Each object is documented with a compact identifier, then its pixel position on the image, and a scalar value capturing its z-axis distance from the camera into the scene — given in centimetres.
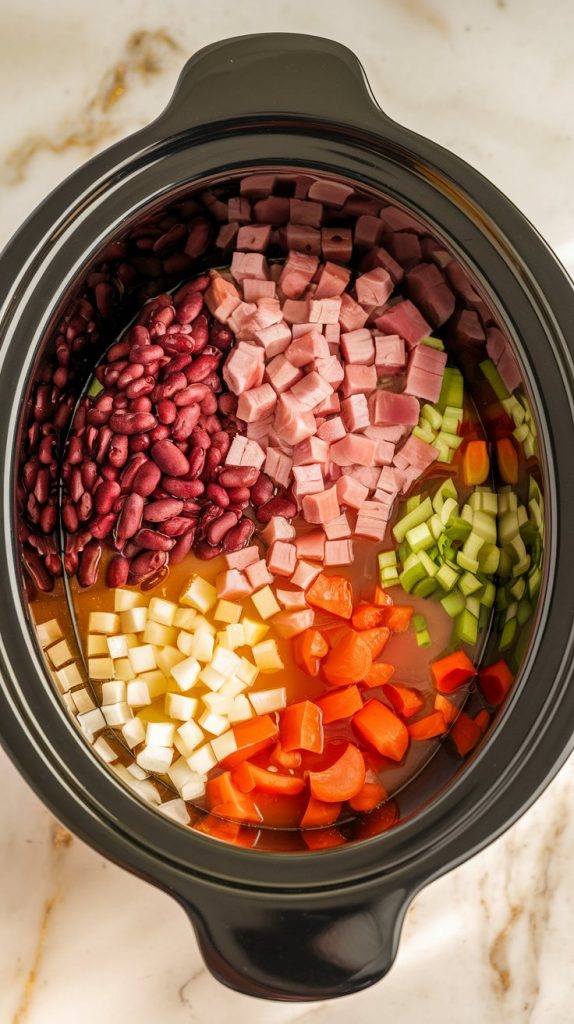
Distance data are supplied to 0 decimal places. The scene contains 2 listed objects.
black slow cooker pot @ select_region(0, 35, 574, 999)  88
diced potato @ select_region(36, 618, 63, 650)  101
